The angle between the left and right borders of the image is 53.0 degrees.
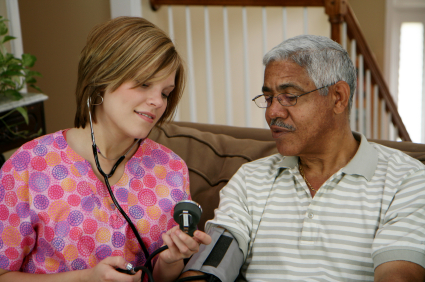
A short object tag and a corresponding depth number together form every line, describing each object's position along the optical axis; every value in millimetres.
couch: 1599
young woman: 1109
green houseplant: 2025
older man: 1208
